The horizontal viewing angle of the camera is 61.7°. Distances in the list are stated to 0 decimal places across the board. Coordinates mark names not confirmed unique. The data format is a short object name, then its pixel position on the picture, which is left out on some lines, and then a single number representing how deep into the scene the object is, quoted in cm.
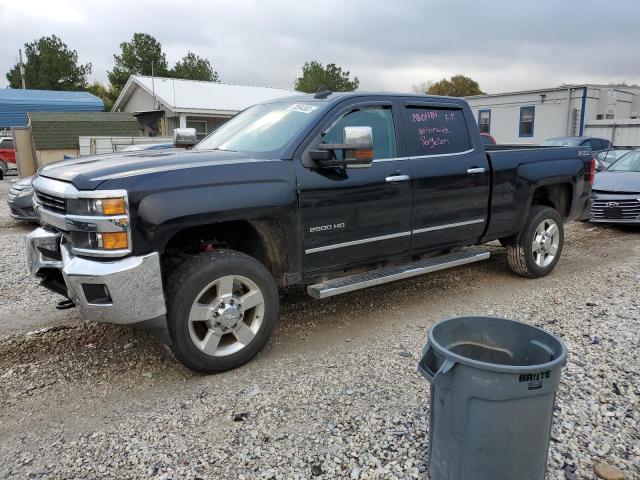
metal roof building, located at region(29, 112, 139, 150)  1712
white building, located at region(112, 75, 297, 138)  2409
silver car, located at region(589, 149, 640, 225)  909
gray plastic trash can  219
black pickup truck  337
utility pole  4286
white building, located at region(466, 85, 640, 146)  2238
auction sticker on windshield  447
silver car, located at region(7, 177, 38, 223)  945
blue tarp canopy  3203
